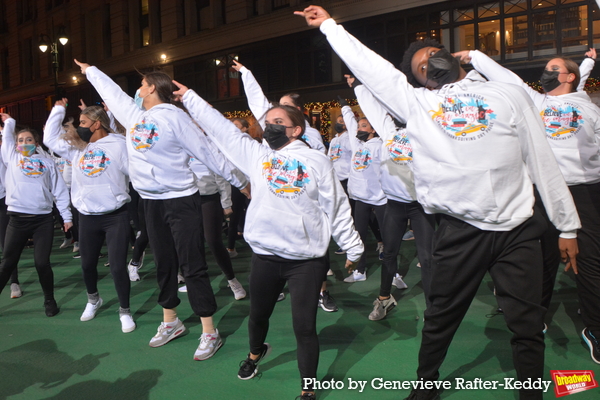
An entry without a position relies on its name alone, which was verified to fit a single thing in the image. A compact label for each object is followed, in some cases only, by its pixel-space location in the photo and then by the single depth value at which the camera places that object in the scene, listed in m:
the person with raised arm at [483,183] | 2.36
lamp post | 17.00
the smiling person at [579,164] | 3.43
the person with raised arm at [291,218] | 2.96
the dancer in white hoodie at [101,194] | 4.48
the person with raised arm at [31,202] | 5.03
